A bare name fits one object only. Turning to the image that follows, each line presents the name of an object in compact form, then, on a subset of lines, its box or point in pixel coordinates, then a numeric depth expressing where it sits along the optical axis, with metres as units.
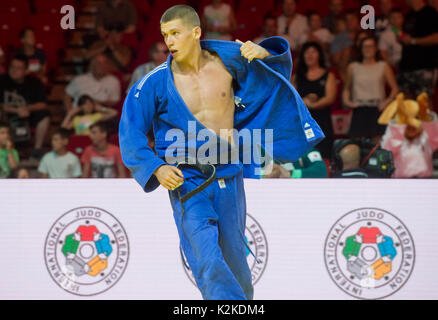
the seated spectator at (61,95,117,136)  15.41
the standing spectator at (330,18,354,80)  16.19
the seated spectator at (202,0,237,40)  16.81
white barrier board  11.38
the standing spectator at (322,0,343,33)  16.75
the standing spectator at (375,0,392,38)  16.34
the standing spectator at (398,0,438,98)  15.56
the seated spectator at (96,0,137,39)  17.61
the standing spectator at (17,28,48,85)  16.92
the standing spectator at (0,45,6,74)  17.31
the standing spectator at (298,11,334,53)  16.56
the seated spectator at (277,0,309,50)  16.58
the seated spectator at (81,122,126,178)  13.96
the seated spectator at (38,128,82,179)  13.91
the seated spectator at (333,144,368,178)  12.49
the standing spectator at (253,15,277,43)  16.69
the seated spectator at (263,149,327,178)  12.34
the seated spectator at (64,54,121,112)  15.99
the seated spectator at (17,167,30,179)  13.60
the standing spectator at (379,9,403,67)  16.03
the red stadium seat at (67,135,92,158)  14.52
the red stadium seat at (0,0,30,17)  18.83
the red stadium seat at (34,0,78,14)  18.84
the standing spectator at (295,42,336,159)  14.68
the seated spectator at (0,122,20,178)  13.82
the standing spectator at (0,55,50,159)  16.03
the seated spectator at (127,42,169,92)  15.43
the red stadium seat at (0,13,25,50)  18.03
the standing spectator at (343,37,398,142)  15.06
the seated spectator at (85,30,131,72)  16.87
